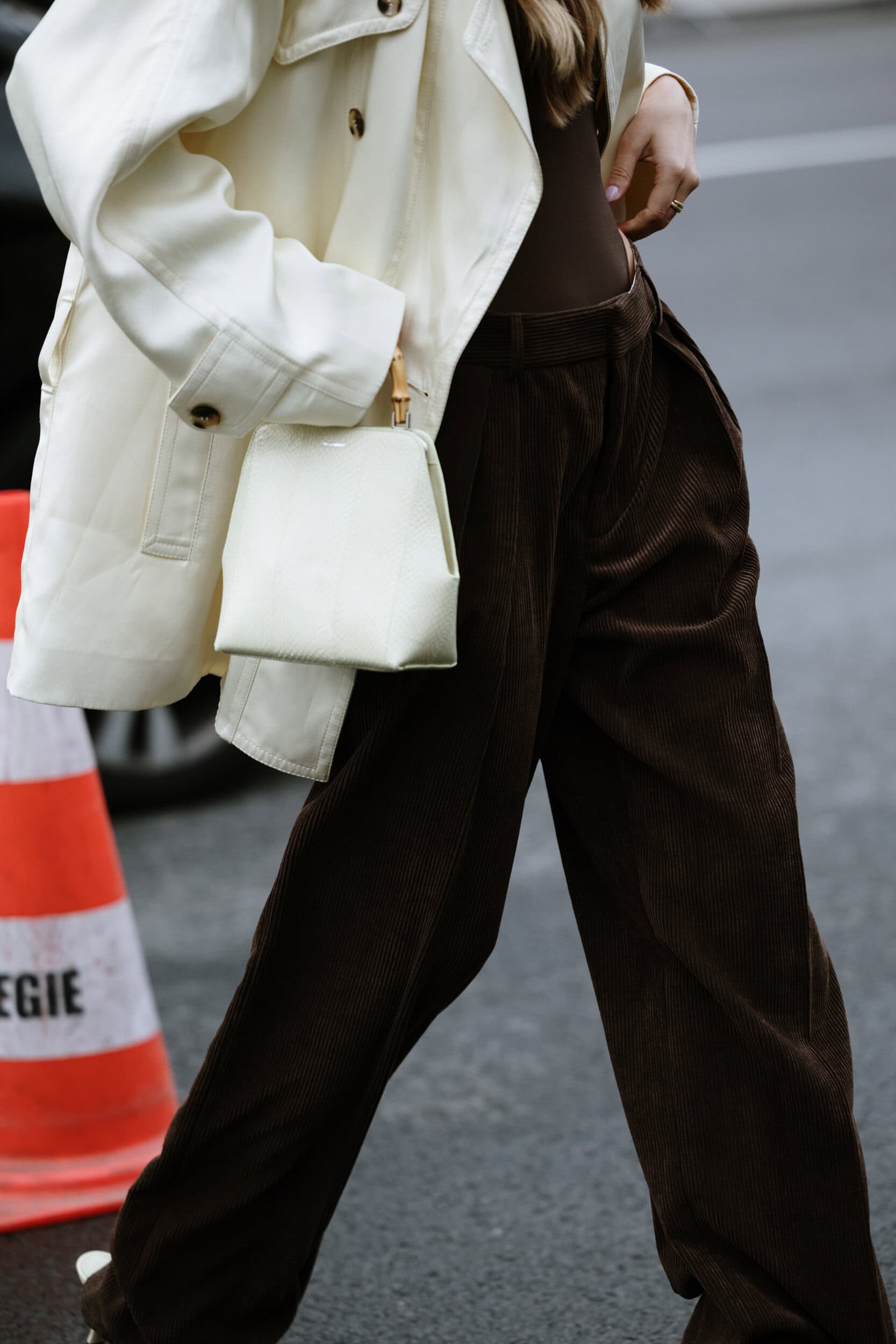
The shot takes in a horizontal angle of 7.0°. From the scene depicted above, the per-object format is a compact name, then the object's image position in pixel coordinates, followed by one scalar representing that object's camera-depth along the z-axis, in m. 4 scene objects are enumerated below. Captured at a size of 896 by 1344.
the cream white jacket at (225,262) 6.18
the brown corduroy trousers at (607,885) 6.40
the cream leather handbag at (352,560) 6.20
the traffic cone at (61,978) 7.19
